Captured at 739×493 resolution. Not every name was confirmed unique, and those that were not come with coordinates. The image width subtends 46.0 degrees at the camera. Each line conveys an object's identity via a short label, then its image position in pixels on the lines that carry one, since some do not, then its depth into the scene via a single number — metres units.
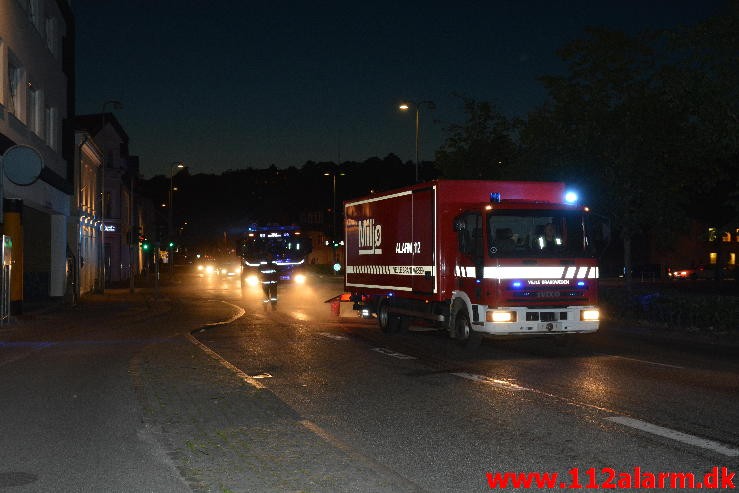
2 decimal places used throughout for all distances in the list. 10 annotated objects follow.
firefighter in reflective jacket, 28.80
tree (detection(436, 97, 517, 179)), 47.44
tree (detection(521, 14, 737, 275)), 25.27
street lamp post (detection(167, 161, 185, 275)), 62.83
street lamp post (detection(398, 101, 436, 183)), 41.34
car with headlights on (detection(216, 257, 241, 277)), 75.06
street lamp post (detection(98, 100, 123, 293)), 43.19
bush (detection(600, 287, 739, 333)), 18.53
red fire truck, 14.77
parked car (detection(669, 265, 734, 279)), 70.81
